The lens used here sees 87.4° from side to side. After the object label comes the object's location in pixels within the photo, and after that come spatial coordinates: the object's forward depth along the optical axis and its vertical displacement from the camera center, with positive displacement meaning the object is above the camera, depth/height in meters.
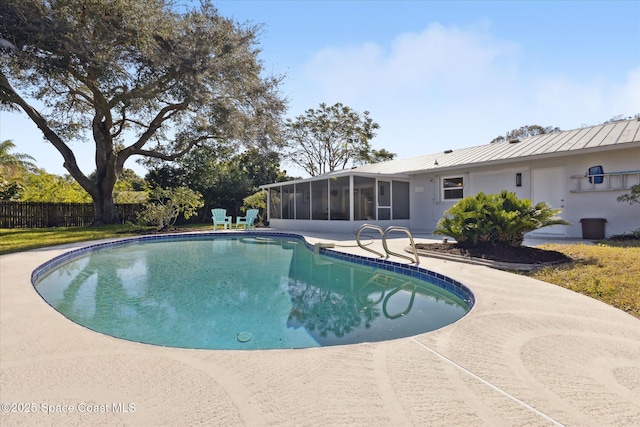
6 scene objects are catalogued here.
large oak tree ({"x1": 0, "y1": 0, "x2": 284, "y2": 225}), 11.77 +5.81
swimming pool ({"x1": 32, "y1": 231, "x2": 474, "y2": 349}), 3.39 -1.15
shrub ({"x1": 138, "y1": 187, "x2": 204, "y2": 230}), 13.91 +0.47
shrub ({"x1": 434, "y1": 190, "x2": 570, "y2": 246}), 6.20 -0.14
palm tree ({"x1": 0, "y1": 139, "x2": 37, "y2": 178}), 19.52 +3.66
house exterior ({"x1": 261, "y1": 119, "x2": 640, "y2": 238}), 8.63 +0.96
